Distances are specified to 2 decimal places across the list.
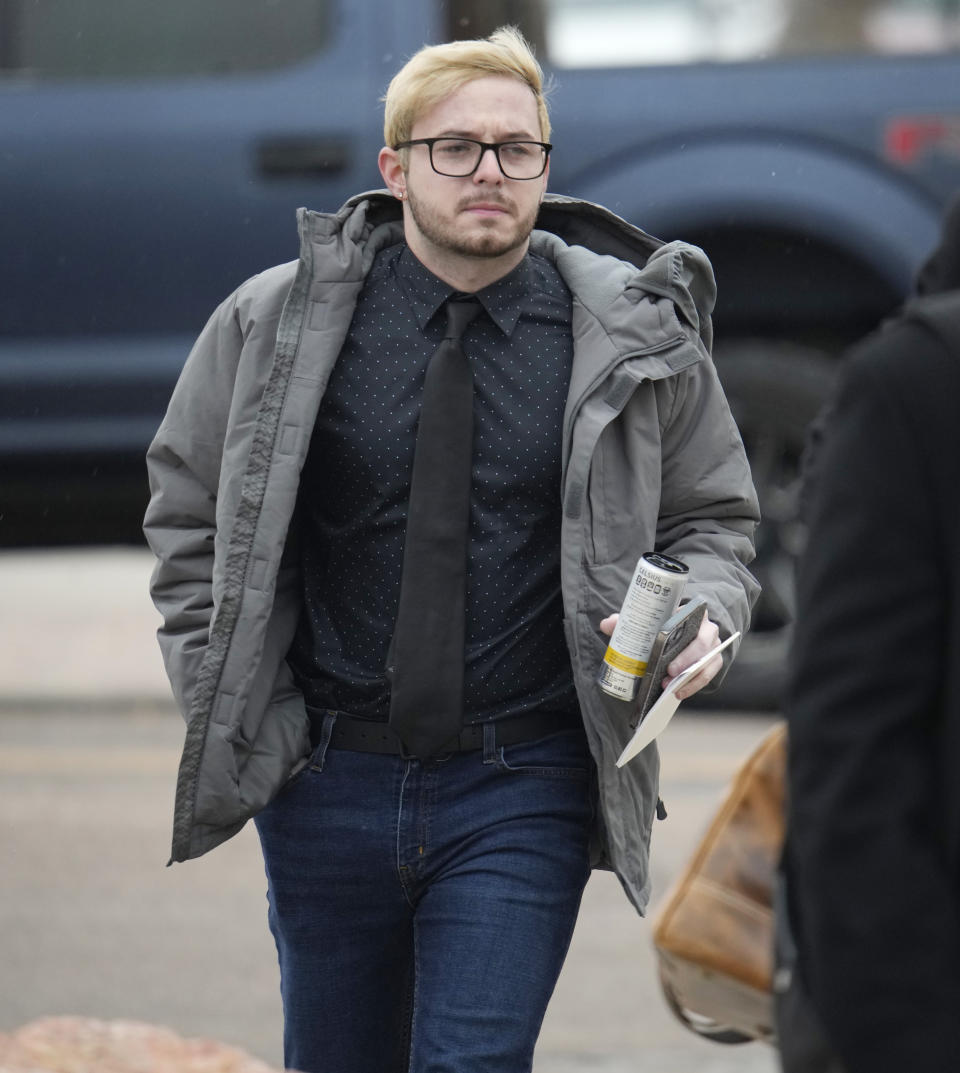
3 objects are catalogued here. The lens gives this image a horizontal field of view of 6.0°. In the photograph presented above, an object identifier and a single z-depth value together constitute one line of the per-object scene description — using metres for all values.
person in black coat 8.91
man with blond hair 9.91
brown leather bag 9.17
